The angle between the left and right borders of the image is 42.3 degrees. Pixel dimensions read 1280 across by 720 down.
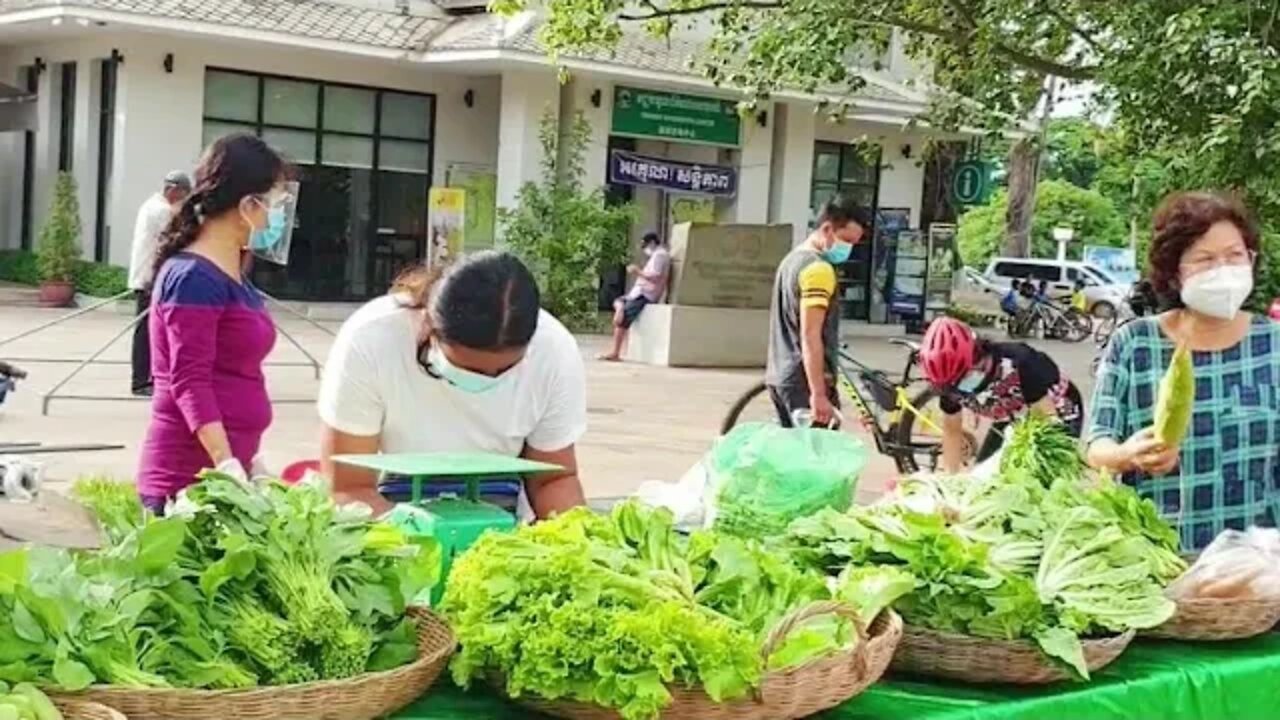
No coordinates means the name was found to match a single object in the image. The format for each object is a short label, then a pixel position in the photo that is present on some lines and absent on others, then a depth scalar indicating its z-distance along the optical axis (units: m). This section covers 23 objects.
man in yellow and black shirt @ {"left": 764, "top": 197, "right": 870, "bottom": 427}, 7.60
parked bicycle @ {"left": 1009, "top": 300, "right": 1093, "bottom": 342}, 27.55
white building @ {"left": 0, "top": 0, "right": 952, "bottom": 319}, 20.59
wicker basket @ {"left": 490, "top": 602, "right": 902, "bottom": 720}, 2.14
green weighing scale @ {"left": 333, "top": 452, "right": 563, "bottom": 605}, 2.75
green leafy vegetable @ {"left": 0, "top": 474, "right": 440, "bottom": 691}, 1.99
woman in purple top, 4.03
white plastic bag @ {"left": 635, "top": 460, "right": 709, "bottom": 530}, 3.46
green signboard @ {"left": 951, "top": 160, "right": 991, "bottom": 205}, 24.72
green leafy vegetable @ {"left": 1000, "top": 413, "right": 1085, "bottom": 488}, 3.44
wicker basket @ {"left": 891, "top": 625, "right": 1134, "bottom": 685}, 2.52
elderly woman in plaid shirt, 3.77
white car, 31.84
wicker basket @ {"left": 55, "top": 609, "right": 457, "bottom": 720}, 1.95
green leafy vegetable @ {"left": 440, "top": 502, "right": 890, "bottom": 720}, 2.11
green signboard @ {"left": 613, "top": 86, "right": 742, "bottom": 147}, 23.20
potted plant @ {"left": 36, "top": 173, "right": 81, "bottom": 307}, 20.61
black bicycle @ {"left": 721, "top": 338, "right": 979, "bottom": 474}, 8.98
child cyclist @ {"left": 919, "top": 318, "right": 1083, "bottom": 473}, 6.38
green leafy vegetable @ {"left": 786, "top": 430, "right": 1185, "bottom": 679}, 2.59
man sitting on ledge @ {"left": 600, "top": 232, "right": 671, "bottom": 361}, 17.83
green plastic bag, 3.18
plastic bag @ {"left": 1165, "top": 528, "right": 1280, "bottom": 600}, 2.97
